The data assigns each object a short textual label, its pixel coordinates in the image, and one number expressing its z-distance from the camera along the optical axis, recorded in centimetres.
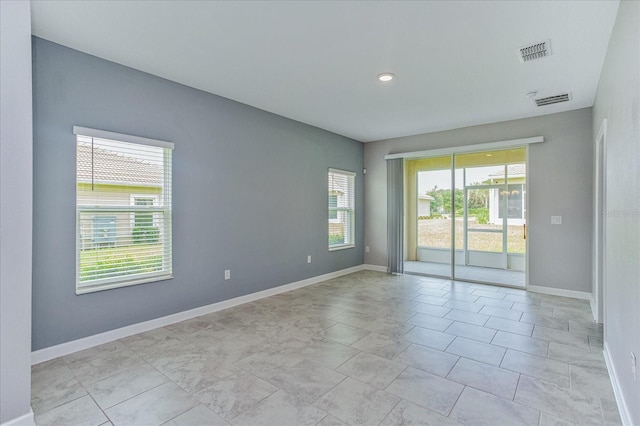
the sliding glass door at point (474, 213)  656
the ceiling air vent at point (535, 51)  284
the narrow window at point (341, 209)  616
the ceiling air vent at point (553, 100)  410
